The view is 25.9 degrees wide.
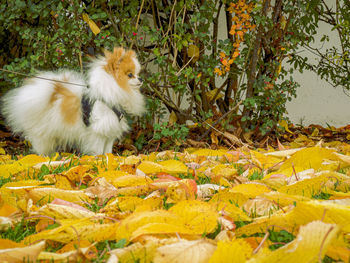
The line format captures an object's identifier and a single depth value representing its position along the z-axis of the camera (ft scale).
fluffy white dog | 6.87
